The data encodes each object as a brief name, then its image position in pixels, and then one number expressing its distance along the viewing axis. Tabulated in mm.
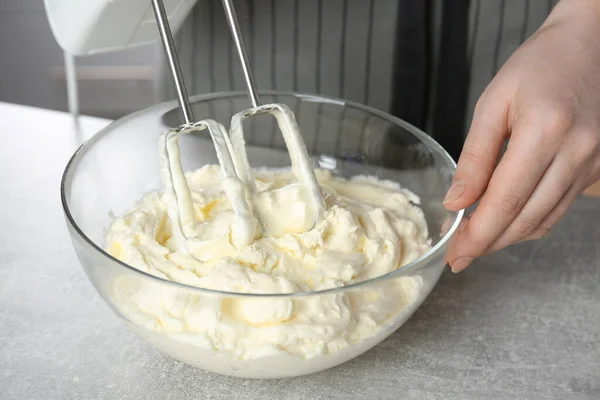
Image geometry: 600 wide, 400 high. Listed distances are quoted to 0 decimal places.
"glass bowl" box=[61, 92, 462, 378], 673
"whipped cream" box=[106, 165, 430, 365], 672
